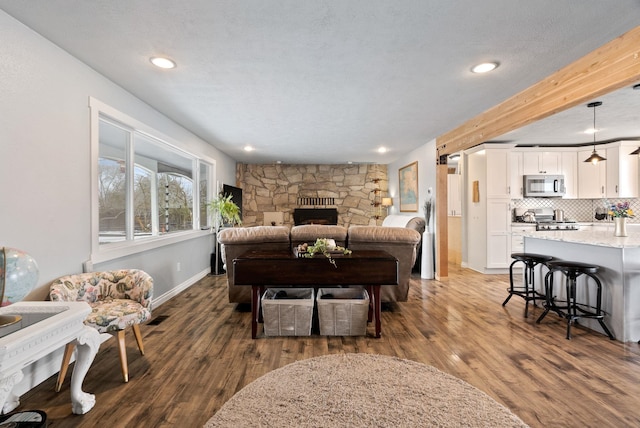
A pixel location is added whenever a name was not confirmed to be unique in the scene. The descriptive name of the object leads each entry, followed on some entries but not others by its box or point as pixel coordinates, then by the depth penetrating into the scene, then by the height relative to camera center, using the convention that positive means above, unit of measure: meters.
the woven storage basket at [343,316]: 2.77 -0.89
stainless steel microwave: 5.53 +0.46
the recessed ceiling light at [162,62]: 2.41 +1.20
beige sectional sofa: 3.42 -0.29
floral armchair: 2.00 -0.60
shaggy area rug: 1.64 -1.07
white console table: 1.22 -0.53
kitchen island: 2.67 -0.56
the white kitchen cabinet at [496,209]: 5.39 +0.06
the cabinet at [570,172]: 5.72 +0.72
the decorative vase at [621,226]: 3.10 -0.14
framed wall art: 6.20 +0.55
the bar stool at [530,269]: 3.33 -0.65
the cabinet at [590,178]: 5.55 +0.60
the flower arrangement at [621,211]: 3.09 +0.01
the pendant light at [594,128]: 3.57 +1.22
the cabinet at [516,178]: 5.61 +0.61
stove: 5.47 -0.24
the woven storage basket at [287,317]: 2.78 -0.90
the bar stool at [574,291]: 2.75 -0.73
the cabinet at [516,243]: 5.44 -0.52
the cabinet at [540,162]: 5.66 +0.89
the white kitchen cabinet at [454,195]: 7.35 +0.42
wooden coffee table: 2.69 -0.48
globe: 1.35 -0.25
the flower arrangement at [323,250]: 2.76 -0.32
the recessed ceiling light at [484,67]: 2.54 +1.19
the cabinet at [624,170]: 5.30 +0.69
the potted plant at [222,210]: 5.55 +0.09
